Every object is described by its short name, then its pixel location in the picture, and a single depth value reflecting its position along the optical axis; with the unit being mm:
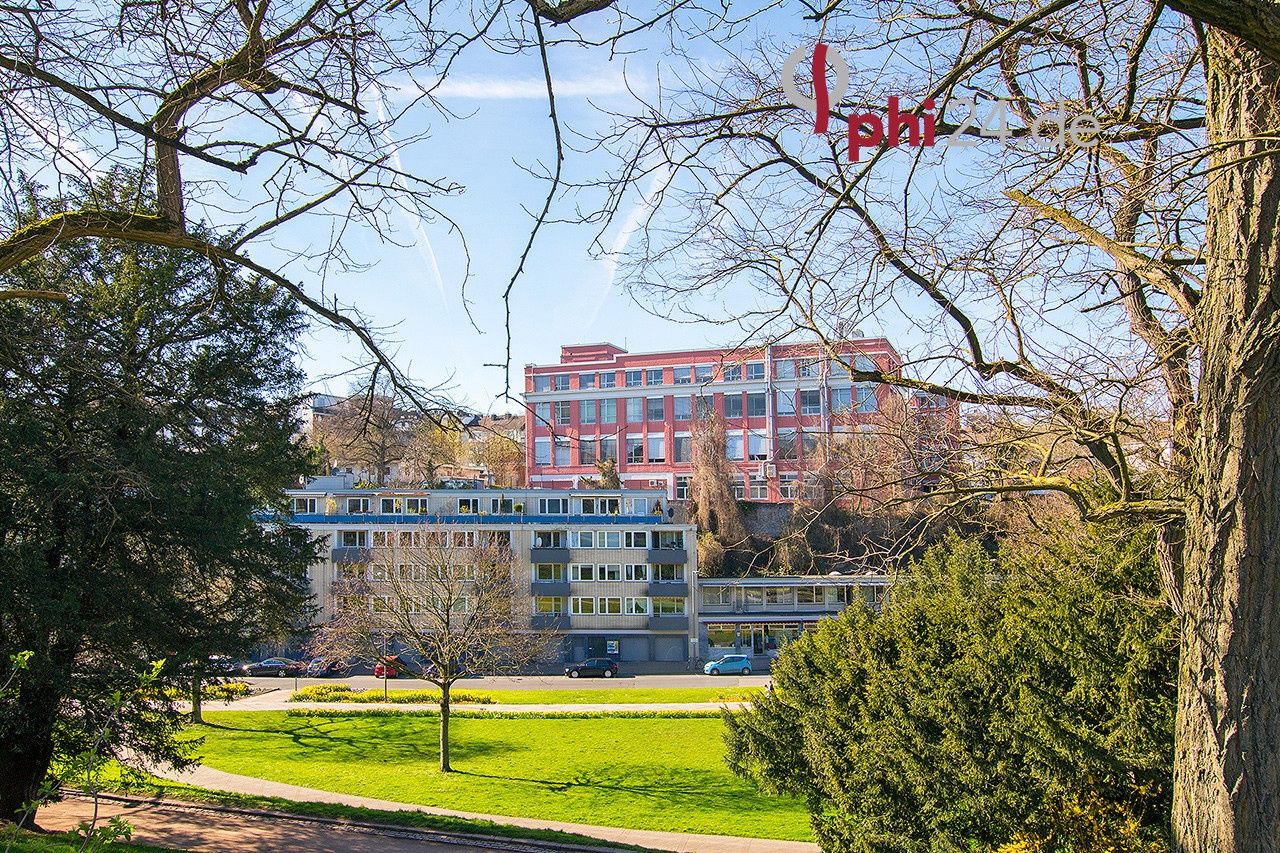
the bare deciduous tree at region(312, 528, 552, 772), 26641
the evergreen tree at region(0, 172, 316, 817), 13898
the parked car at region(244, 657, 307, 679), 41062
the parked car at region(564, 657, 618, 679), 39375
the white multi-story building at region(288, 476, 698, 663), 41812
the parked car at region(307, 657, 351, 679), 38138
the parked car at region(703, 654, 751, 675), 39594
